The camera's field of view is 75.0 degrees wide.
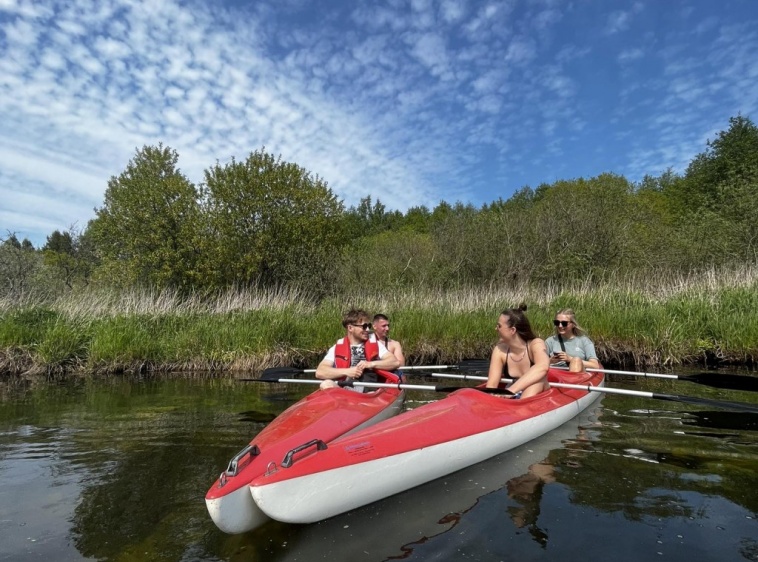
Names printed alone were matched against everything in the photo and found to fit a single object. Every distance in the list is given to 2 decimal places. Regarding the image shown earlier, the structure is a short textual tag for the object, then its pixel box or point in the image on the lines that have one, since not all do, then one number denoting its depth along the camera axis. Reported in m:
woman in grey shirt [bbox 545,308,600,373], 6.20
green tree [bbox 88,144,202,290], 21.39
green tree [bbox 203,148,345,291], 21.42
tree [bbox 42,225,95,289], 25.36
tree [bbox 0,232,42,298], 18.50
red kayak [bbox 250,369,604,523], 2.82
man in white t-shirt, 5.42
